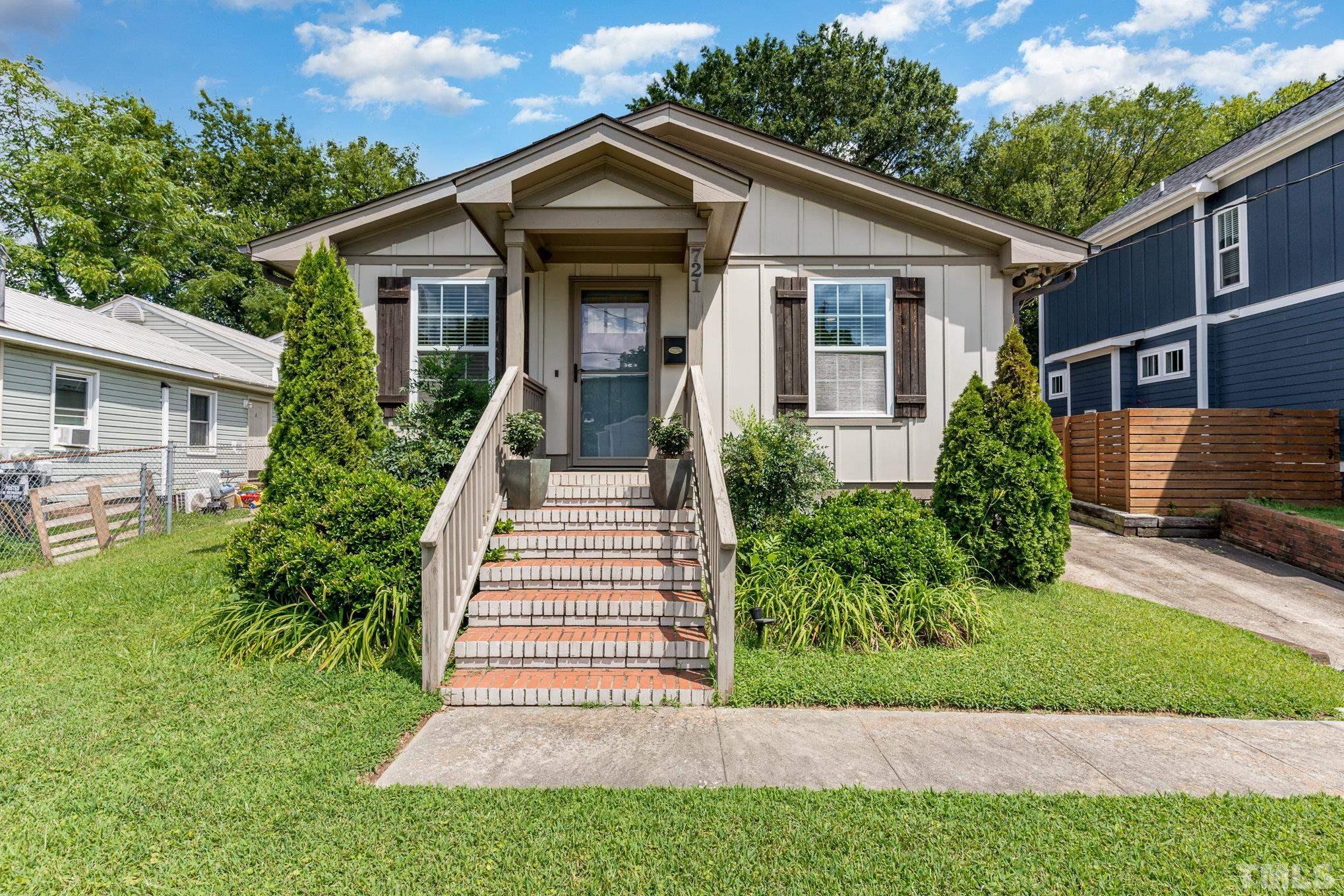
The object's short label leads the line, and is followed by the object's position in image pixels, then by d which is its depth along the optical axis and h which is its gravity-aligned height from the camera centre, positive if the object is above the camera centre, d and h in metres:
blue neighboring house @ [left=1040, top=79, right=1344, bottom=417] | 9.12 +3.14
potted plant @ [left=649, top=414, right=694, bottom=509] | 5.06 -0.06
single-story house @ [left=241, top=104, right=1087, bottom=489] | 6.48 +1.65
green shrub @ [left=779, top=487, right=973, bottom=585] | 4.62 -0.65
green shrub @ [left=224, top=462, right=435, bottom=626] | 4.12 -0.64
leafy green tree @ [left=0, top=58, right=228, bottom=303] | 19.44 +8.44
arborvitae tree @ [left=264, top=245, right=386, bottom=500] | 4.99 +0.65
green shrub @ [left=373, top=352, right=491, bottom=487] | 5.39 +0.31
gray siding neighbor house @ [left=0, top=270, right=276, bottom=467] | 9.66 +1.33
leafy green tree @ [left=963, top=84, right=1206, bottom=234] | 20.97 +10.84
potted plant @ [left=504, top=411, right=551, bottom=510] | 5.01 -0.08
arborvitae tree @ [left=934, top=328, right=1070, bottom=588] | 5.37 -0.22
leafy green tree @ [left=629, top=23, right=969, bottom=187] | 18.98 +11.49
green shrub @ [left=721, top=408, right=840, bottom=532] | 5.37 -0.17
